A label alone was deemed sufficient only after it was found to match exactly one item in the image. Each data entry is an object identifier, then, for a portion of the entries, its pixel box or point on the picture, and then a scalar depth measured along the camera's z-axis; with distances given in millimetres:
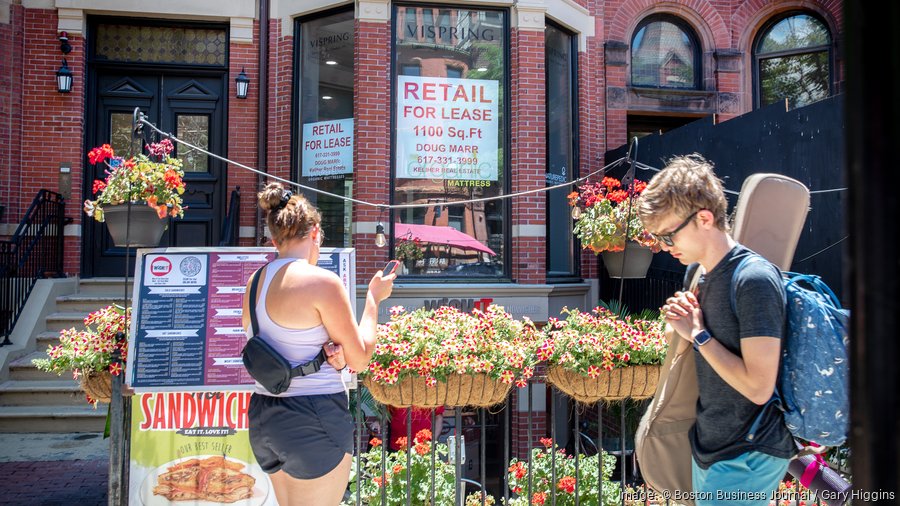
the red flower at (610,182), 6430
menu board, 3742
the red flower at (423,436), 4832
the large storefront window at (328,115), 8758
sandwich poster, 3801
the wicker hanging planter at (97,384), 3820
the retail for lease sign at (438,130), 8562
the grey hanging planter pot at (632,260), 7047
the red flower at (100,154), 5080
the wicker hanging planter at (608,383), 3721
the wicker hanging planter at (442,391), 3545
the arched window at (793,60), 10500
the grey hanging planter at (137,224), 5180
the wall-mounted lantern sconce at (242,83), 9156
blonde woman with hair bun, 2545
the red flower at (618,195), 6216
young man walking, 2002
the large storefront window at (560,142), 9391
